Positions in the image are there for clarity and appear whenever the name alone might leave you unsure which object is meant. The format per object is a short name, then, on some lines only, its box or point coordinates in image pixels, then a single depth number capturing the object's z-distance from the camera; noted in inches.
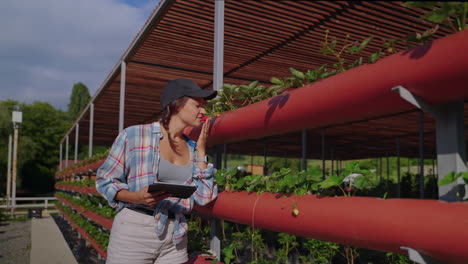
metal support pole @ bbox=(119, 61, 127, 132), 280.3
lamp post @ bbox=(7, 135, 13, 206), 977.8
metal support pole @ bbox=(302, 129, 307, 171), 159.5
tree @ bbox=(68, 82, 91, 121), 2406.5
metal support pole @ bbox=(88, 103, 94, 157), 455.3
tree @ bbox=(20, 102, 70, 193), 1477.6
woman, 91.4
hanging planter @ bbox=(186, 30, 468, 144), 53.5
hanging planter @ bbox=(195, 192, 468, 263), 52.0
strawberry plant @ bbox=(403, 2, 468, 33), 56.1
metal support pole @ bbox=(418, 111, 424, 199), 143.7
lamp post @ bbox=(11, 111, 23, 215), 939.6
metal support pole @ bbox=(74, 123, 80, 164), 621.9
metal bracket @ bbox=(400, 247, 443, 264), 57.1
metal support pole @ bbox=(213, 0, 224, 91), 146.5
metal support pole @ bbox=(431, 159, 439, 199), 477.7
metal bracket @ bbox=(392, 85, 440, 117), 60.6
